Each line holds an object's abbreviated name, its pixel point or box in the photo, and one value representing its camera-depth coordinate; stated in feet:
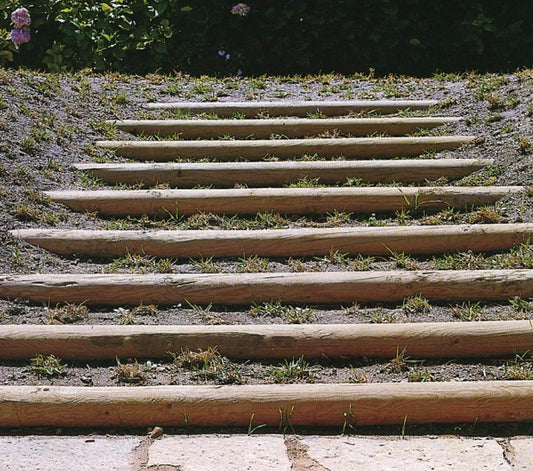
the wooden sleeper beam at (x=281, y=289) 11.22
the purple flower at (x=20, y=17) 20.94
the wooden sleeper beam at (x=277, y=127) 16.80
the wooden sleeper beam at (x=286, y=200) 13.66
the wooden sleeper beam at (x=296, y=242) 12.40
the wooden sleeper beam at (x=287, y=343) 10.07
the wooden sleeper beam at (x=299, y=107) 17.76
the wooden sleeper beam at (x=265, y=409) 8.91
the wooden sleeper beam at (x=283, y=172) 14.79
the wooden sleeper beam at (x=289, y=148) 15.90
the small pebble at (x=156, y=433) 8.72
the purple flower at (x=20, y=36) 21.15
